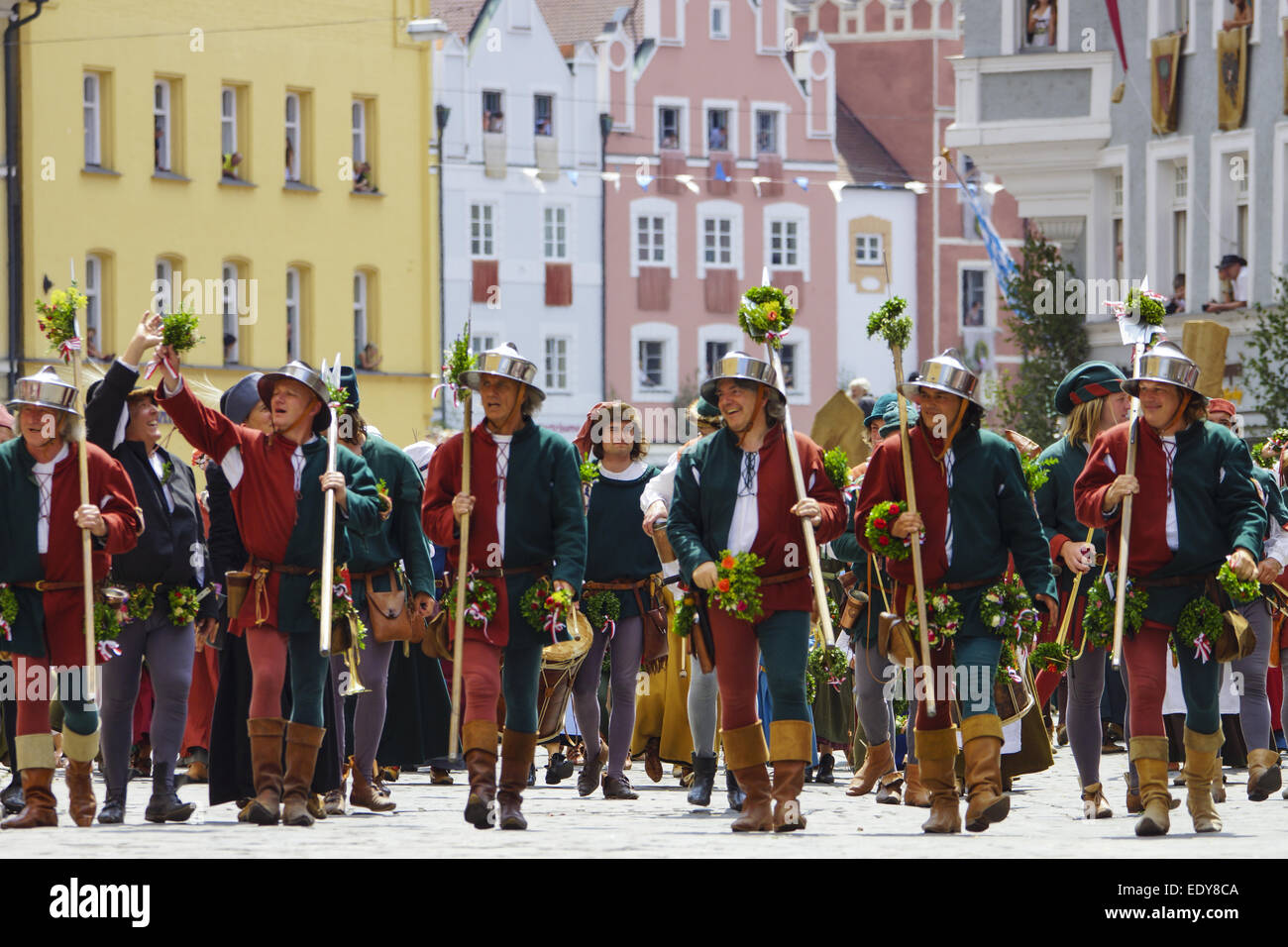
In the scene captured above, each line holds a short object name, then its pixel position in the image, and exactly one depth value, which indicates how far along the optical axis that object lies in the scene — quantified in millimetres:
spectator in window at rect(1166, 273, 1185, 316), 34812
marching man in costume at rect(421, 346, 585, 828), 12016
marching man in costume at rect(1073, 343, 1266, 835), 11648
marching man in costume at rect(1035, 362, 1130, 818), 12734
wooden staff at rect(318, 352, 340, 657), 11664
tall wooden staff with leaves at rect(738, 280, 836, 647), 12156
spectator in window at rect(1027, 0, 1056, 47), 35812
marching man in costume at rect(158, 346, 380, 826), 11883
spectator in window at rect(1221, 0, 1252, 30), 33375
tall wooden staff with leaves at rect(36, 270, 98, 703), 12445
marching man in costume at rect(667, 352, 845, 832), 11586
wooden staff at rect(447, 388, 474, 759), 11914
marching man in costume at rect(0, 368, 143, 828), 11922
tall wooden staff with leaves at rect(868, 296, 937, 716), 11406
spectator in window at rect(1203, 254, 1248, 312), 33500
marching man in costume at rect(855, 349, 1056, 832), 11430
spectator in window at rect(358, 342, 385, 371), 51969
